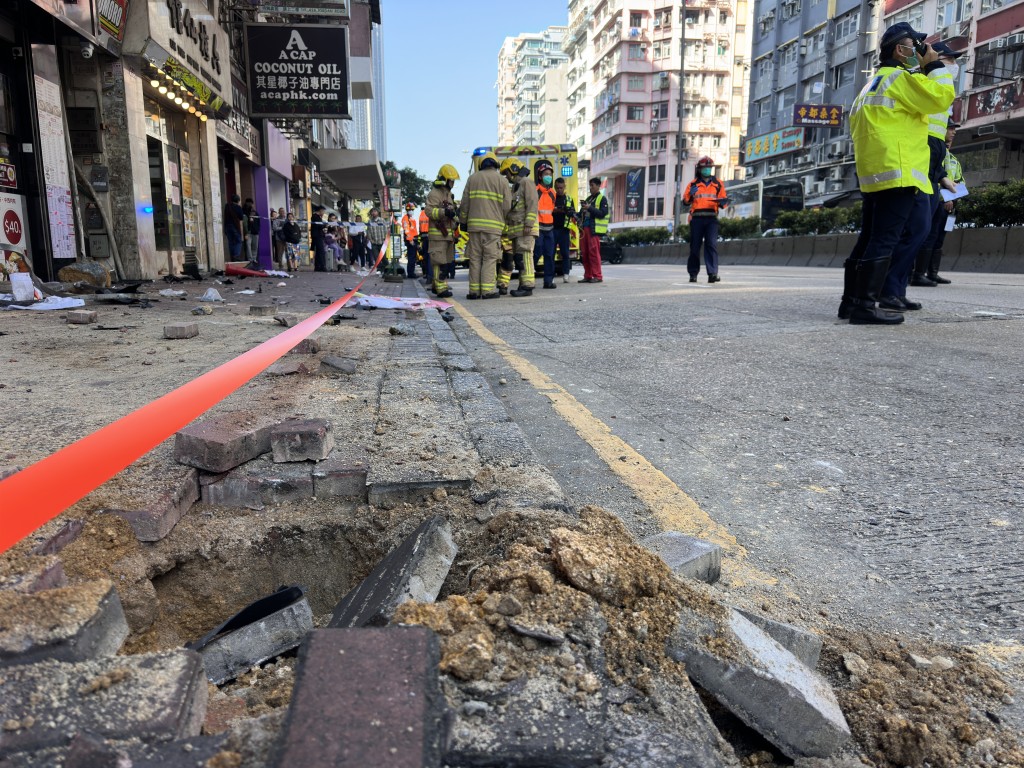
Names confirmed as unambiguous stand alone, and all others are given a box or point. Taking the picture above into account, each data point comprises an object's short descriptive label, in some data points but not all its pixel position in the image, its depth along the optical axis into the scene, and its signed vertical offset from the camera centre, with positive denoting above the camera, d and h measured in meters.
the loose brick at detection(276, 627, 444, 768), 0.94 -0.62
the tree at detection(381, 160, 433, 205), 71.38 +5.96
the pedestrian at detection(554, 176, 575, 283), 13.43 +0.56
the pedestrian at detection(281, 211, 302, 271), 20.47 +0.39
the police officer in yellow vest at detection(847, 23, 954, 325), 5.52 +0.74
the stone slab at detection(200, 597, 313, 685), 1.52 -0.83
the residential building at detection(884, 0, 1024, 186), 31.20 +6.81
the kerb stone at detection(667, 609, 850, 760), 1.25 -0.76
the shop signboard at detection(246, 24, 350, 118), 16.84 +4.02
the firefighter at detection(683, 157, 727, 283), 11.72 +0.66
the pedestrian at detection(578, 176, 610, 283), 13.13 +0.32
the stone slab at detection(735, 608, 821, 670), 1.46 -0.77
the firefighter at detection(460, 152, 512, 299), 10.46 +0.39
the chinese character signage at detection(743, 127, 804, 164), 51.09 +7.36
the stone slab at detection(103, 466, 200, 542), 1.91 -0.68
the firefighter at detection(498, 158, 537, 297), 11.26 +0.28
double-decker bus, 43.53 +2.88
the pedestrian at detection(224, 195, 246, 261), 17.75 +0.46
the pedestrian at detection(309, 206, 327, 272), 21.39 +0.24
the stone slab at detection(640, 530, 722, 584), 1.73 -0.73
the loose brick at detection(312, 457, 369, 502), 2.15 -0.68
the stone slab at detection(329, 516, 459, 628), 1.41 -0.67
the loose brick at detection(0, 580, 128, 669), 1.22 -0.64
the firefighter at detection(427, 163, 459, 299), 11.34 +0.39
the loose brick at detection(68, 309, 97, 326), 6.41 -0.61
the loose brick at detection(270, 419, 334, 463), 2.25 -0.59
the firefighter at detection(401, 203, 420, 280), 19.06 +0.27
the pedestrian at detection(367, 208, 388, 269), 24.12 +0.57
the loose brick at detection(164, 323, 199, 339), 5.54 -0.63
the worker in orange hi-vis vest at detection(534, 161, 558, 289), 13.08 +0.43
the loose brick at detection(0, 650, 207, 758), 1.04 -0.66
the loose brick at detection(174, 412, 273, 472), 2.16 -0.58
